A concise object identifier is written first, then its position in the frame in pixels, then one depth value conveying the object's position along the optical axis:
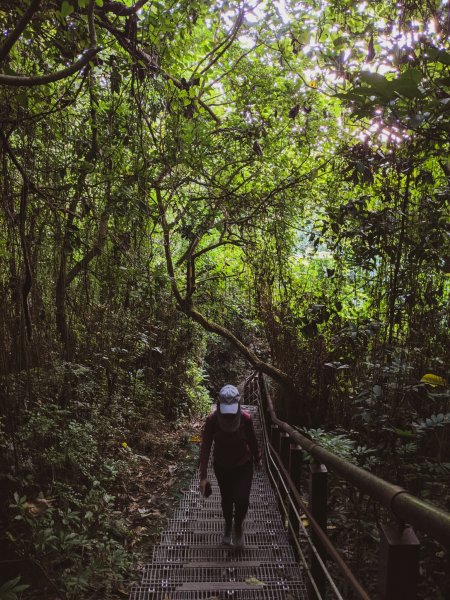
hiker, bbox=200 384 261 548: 3.96
